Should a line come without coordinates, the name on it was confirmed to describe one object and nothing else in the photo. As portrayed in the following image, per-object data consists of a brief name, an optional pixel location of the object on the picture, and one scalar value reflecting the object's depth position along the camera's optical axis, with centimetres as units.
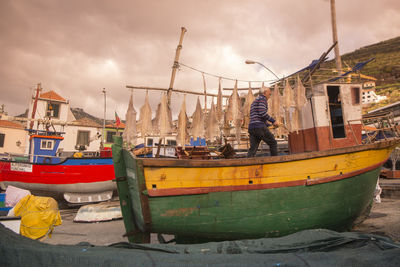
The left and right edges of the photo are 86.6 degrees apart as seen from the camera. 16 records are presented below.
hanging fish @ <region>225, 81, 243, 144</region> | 570
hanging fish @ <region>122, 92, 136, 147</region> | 463
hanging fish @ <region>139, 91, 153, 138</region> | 482
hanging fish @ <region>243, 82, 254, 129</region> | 608
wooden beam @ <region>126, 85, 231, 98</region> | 489
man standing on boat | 425
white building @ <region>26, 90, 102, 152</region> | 2366
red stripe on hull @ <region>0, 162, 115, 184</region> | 973
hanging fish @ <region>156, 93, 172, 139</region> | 481
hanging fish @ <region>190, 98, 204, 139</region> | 534
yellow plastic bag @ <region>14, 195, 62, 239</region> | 485
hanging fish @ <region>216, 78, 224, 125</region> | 570
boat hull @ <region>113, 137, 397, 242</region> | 334
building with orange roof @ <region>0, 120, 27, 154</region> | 2383
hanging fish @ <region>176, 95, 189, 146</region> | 501
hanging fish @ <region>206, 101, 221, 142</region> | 571
